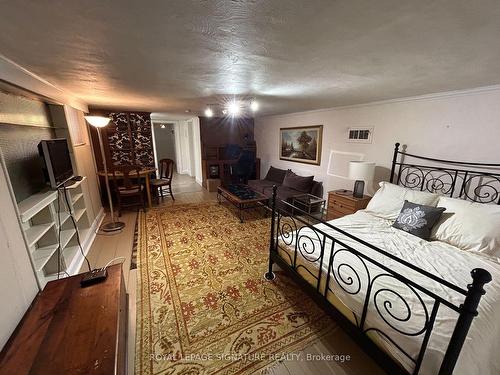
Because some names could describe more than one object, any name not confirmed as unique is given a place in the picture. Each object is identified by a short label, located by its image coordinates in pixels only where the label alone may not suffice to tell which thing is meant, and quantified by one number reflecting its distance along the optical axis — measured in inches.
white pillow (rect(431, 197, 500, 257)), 70.9
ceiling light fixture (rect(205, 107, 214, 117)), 160.8
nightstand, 123.3
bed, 40.1
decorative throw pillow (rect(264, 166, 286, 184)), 204.8
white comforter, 40.6
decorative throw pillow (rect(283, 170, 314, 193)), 169.9
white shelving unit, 68.2
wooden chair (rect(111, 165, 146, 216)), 155.2
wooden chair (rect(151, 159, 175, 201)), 186.6
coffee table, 152.6
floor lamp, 124.9
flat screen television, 80.4
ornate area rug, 59.5
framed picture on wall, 173.2
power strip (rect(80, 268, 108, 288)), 63.2
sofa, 164.4
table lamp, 120.6
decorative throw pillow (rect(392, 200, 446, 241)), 83.0
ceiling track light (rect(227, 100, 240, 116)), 134.5
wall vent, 133.7
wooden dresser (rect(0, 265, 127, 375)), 41.0
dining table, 160.6
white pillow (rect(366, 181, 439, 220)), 93.6
